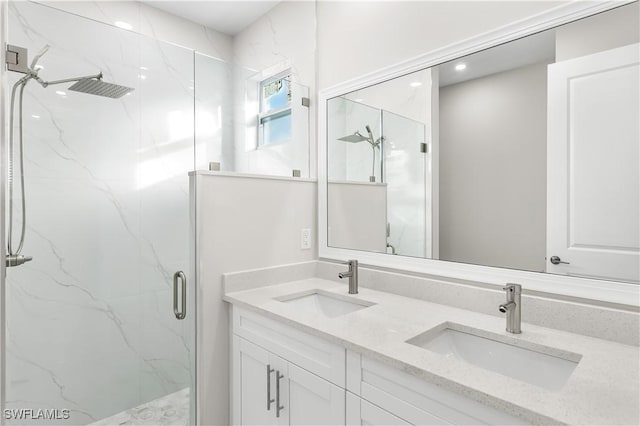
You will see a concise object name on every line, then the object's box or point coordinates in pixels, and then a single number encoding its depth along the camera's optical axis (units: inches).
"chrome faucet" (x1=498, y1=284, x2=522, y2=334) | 42.6
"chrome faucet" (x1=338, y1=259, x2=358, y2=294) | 64.1
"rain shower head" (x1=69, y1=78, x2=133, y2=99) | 61.7
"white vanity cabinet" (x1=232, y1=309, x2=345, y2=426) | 44.4
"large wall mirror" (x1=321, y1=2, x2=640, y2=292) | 41.3
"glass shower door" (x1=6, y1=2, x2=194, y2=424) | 58.4
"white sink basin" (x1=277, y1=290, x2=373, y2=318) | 62.4
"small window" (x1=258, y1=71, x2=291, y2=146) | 79.4
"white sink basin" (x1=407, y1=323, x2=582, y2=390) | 38.6
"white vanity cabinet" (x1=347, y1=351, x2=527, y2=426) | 31.4
